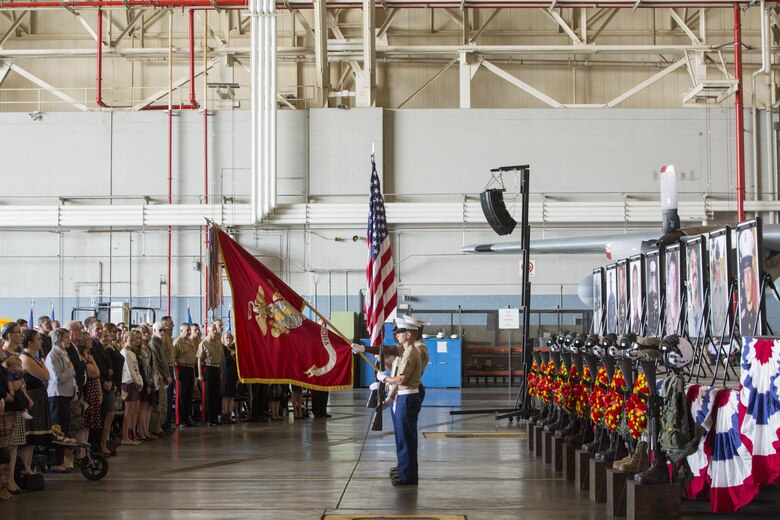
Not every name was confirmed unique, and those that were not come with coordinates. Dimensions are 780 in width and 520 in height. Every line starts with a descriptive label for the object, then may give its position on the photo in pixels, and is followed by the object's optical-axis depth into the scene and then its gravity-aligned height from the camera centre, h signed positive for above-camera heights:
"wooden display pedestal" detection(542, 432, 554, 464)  11.21 -1.67
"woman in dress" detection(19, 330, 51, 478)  9.37 -0.85
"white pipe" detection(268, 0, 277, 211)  23.19 +4.94
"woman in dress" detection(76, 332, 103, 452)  11.17 -1.10
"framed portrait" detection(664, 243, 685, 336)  11.68 +0.25
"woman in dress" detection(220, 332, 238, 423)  16.25 -1.25
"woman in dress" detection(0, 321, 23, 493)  8.95 -1.06
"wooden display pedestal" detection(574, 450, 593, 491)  9.27 -1.61
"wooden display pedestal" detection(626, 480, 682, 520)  7.30 -1.50
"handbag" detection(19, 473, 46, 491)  9.42 -1.74
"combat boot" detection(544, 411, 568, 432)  10.88 -1.37
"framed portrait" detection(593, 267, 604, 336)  16.84 +0.09
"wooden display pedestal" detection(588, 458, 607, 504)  8.58 -1.58
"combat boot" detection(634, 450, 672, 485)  7.38 -1.31
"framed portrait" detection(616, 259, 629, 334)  14.85 +0.17
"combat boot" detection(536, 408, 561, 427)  11.66 -1.37
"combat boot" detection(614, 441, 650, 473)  7.80 -1.27
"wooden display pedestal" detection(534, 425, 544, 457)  11.77 -1.67
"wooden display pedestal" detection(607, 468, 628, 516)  7.84 -1.54
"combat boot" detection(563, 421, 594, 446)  10.02 -1.40
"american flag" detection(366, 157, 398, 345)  11.12 +0.37
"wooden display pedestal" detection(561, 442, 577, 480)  9.91 -1.63
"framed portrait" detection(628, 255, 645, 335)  13.63 +0.19
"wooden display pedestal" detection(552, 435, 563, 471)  10.59 -1.66
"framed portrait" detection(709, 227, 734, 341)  9.84 +0.28
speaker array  16.33 +1.63
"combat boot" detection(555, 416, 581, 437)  10.29 -1.32
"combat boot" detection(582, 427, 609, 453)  9.02 -1.31
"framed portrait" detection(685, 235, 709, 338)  10.76 +0.30
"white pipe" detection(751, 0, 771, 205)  24.14 +6.46
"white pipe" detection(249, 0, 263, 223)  23.36 +4.78
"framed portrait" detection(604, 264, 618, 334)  15.75 +0.12
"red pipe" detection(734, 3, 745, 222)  23.72 +4.67
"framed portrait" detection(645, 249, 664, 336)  12.56 +0.18
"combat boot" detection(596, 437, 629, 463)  8.46 -1.31
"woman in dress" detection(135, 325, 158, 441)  13.37 -1.12
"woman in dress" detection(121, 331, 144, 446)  12.80 -1.04
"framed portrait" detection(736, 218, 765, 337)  8.99 +0.28
